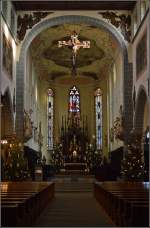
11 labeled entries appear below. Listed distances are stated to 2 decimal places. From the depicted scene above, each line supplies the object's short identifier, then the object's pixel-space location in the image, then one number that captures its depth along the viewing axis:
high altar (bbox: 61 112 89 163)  41.28
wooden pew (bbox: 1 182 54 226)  7.41
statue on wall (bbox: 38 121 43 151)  37.81
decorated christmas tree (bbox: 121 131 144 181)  23.48
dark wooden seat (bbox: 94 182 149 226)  7.66
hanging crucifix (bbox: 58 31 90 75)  29.92
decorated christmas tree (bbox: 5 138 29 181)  22.45
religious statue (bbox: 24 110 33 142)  26.41
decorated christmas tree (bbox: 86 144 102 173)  38.56
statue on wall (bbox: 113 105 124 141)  26.55
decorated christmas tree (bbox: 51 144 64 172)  40.09
